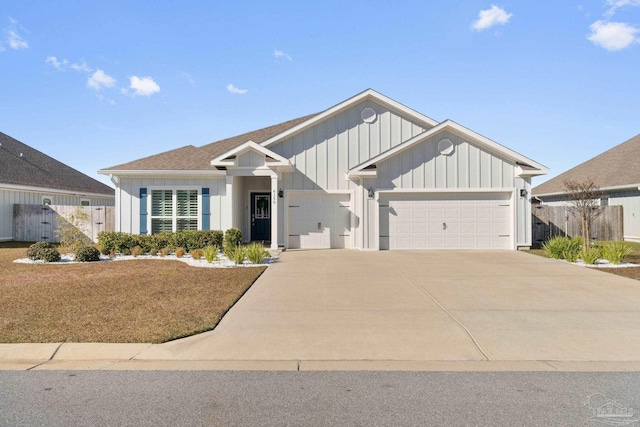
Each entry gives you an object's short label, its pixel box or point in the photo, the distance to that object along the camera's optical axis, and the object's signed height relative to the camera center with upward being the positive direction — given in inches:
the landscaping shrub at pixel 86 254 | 520.1 -44.0
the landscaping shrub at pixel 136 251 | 573.3 -44.1
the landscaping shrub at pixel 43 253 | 514.9 -42.1
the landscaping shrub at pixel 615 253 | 490.3 -41.8
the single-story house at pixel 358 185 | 653.3 +52.4
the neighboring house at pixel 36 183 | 820.6 +77.0
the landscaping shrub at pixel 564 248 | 522.6 -39.9
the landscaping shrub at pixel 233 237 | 603.2 -27.1
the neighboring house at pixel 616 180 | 823.7 +82.5
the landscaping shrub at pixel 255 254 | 491.7 -41.5
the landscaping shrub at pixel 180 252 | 560.1 -45.1
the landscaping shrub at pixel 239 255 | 482.9 -42.9
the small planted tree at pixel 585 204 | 554.9 +18.9
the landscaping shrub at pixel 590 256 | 496.8 -45.0
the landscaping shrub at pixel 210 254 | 491.8 -41.4
